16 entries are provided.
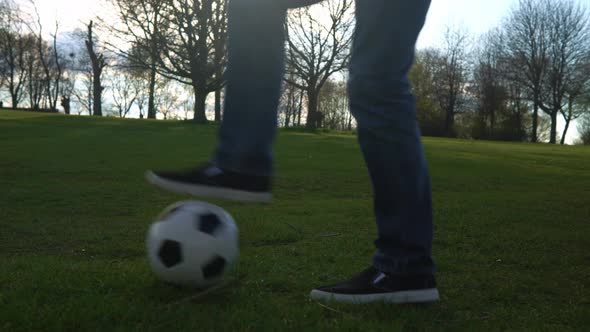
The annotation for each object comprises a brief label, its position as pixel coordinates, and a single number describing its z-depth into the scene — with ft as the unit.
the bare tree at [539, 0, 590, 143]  144.25
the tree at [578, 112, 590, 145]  160.00
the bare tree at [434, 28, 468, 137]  174.50
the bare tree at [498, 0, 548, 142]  150.51
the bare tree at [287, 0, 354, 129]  107.24
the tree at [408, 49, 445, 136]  173.06
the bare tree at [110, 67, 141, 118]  228.02
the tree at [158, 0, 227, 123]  90.07
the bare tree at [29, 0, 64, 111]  173.03
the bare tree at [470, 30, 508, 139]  160.15
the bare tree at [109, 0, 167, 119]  88.48
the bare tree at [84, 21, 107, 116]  138.20
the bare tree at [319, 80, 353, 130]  197.57
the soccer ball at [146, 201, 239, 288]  6.95
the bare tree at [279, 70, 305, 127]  185.86
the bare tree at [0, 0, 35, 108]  153.58
